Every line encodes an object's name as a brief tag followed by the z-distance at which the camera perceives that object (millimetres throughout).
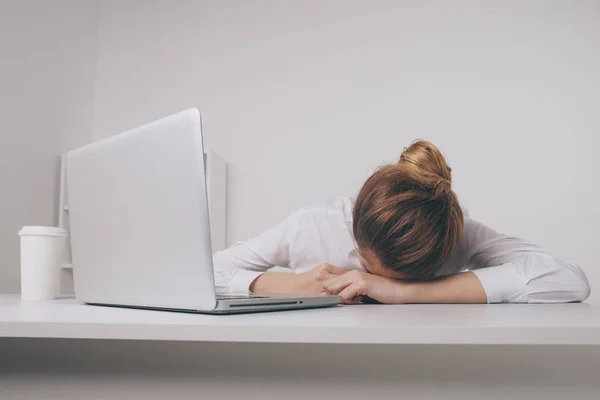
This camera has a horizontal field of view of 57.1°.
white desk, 569
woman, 1186
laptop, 694
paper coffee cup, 1155
